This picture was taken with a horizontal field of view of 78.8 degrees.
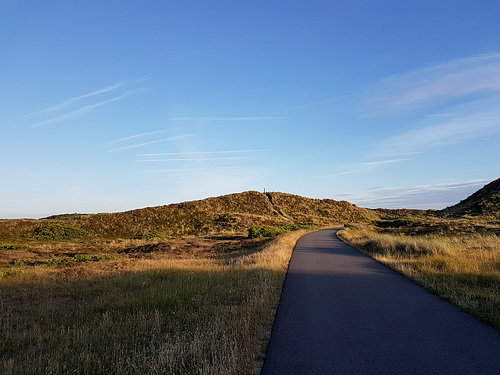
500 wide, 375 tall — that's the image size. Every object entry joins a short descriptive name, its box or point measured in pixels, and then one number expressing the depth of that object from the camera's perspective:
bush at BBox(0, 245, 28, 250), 31.28
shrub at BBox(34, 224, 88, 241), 47.69
